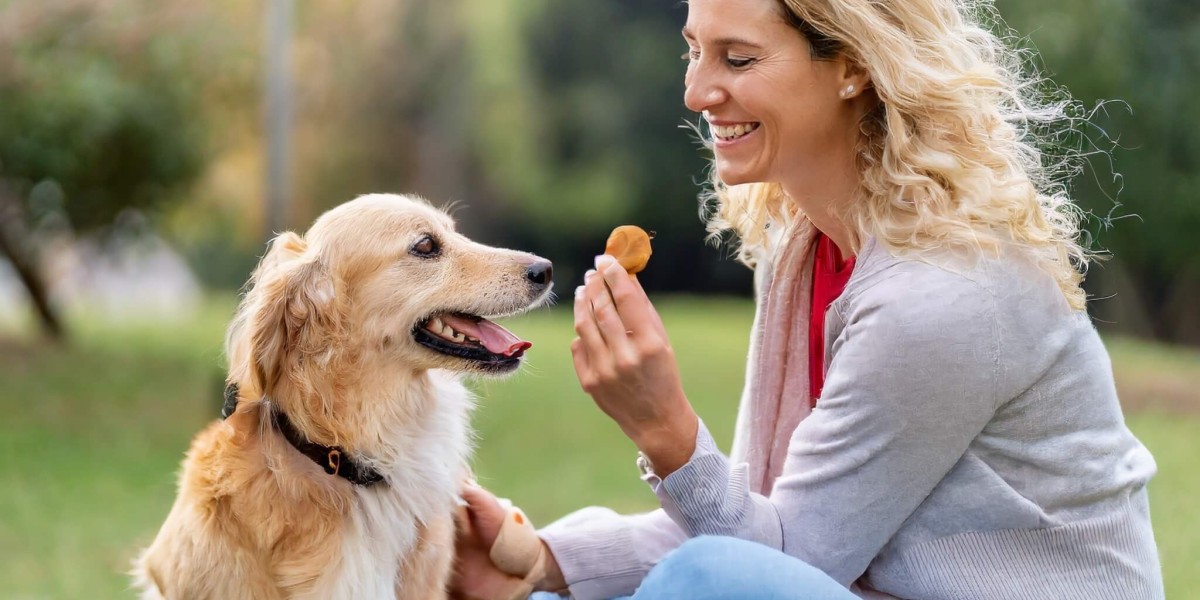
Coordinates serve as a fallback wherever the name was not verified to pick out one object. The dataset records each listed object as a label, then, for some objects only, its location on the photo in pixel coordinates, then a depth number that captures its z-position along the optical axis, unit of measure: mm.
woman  1934
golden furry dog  2408
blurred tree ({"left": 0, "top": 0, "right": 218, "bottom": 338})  7891
